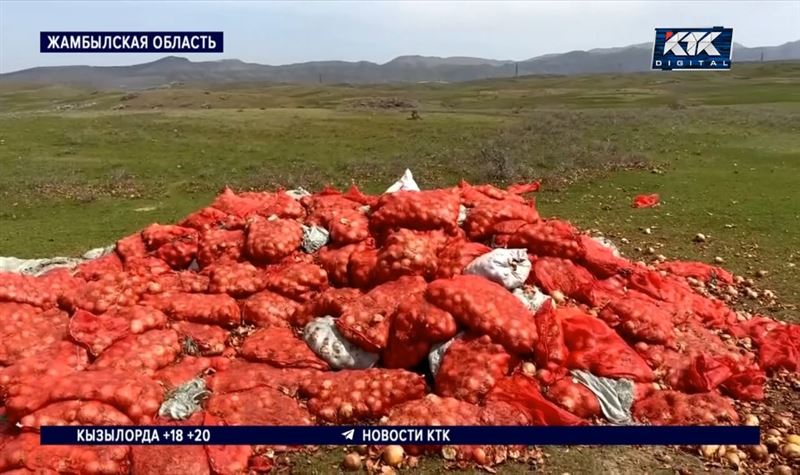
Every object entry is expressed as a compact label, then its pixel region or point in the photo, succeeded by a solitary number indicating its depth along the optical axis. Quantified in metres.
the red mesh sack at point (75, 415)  4.89
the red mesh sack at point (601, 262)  7.74
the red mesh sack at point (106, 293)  6.77
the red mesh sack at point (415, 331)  6.03
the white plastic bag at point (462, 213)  8.18
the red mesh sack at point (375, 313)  6.18
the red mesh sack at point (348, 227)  7.80
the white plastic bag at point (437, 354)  6.01
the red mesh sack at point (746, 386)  6.08
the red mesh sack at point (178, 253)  8.05
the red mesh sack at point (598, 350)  5.93
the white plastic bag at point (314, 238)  7.94
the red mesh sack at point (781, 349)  6.64
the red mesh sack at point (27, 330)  6.19
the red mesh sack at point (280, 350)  6.16
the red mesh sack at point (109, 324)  6.12
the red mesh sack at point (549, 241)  7.47
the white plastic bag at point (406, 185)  8.95
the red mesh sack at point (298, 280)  7.21
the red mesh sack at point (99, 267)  7.56
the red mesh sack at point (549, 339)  5.87
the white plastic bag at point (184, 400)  5.36
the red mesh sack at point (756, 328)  7.21
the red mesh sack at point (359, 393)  5.61
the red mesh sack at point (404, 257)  6.95
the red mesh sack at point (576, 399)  5.55
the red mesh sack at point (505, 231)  7.70
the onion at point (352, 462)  5.09
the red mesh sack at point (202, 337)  6.49
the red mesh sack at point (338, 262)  7.39
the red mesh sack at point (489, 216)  7.89
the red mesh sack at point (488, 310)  5.91
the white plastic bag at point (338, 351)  6.24
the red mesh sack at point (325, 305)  6.73
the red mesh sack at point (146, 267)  7.51
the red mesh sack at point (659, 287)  7.57
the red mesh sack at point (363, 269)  7.20
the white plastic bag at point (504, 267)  6.73
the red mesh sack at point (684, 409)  5.57
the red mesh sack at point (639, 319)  6.55
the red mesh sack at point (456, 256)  7.08
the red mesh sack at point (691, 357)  6.11
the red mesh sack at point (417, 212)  7.62
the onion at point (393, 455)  5.10
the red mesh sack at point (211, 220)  8.61
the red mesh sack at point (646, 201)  14.02
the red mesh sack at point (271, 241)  7.62
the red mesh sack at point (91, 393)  5.05
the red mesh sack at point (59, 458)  4.63
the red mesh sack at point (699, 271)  9.10
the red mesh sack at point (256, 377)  5.89
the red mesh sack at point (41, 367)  5.29
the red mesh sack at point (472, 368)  5.62
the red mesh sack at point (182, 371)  5.88
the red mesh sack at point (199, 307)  6.77
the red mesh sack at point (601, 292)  7.27
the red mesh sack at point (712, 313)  7.43
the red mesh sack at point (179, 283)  7.25
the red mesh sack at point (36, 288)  6.89
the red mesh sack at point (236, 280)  7.21
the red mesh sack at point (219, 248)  7.84
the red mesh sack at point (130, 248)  8.17
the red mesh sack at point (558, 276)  7.15
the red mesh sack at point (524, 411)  5.32
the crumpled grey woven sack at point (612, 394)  5.57
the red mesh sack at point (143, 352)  5.86
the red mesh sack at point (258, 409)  5.43
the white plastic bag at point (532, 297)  6.66
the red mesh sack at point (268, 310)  6.93
